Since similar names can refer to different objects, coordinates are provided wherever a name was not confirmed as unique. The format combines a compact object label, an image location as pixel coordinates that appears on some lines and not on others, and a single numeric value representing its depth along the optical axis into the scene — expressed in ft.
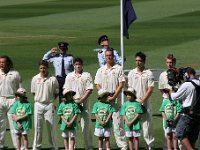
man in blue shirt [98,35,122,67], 74.23
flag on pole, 80.69
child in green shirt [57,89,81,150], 67.41
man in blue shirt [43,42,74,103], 77.41
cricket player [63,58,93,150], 69.10
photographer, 64.44
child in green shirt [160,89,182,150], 67.87
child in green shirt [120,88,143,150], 67.41
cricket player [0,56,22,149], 70.08
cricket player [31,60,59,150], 68.74
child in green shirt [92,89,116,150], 67.41
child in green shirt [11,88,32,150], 67.92
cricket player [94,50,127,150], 68.97
